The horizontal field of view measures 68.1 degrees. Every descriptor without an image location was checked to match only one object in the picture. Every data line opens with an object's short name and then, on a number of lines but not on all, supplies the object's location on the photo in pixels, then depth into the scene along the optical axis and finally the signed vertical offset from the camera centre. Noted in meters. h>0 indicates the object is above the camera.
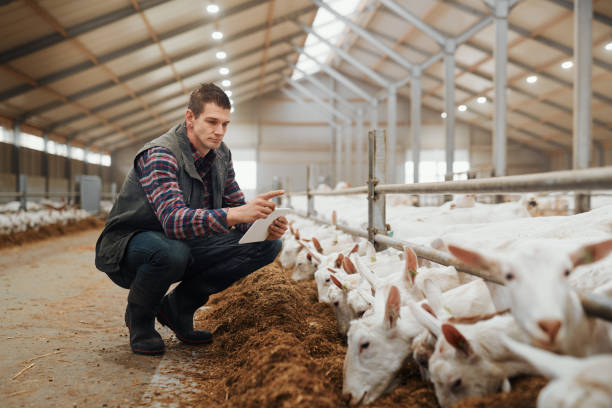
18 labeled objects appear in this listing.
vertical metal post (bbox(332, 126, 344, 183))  21.27 +1.68
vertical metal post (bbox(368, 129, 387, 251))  3.35 +0.08
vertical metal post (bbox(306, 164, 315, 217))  7.77 -0.24
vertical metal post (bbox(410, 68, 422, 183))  12.80 +2.15
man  2.29 -0.23
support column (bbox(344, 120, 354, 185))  19.94 +1.80
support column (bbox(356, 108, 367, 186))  18.98 +2.38
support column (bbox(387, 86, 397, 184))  14.88 +2.63
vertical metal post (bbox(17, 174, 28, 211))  11.31 -0.10
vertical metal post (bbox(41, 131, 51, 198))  16.65 +0.98
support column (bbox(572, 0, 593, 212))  6.30 +1.54
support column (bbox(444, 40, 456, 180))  10.63 +2.23
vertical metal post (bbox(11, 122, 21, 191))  14.47 +1.15
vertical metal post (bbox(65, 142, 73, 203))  18.84 +0.98
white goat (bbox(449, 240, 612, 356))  1.14 -0.27
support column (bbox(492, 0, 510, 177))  7.95 +1.97
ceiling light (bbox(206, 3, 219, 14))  10.86 +4.39
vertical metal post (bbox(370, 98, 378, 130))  17.34 +2.99
